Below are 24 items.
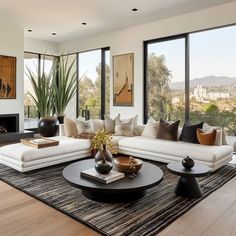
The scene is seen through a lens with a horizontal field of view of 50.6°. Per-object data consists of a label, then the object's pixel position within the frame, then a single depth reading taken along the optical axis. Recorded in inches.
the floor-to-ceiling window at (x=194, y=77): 219.3
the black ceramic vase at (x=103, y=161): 115.6
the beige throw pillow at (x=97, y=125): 221.6
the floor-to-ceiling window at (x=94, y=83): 314.0
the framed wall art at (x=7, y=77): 268.5
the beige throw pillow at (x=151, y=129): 204.8
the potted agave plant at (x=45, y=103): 259.9
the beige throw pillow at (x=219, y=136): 174.4
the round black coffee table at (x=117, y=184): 105.1
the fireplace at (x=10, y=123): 280.4
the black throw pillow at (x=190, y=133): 182.7
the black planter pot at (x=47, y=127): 258.8
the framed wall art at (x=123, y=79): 281.8
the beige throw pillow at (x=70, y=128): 211.0
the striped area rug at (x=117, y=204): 95.9
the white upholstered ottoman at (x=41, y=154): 153.9
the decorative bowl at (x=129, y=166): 119.3
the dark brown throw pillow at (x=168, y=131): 192.1
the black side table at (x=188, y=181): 120.5
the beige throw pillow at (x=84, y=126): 213.8
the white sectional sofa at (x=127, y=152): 155.3
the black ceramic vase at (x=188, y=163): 124.6
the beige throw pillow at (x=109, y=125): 227.5
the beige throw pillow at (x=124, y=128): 214.7
